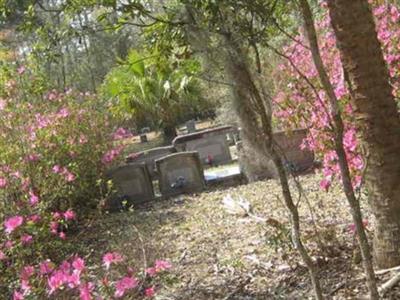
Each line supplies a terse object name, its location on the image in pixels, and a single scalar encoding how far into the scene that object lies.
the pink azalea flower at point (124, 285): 2.62
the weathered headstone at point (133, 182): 9.38
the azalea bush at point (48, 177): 3.04
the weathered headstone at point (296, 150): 9.46
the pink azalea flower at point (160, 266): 2.98
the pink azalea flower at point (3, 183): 4.80
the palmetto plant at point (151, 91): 15.22
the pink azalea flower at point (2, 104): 5.88
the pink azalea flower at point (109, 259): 2.87
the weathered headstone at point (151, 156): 10.91
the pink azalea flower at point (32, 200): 4.52
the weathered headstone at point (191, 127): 18.73
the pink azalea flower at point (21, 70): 6.10
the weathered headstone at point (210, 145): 12.80
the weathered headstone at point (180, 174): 9.63
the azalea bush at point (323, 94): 4.46
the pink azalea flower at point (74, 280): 2.72
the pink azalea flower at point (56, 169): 5.78
